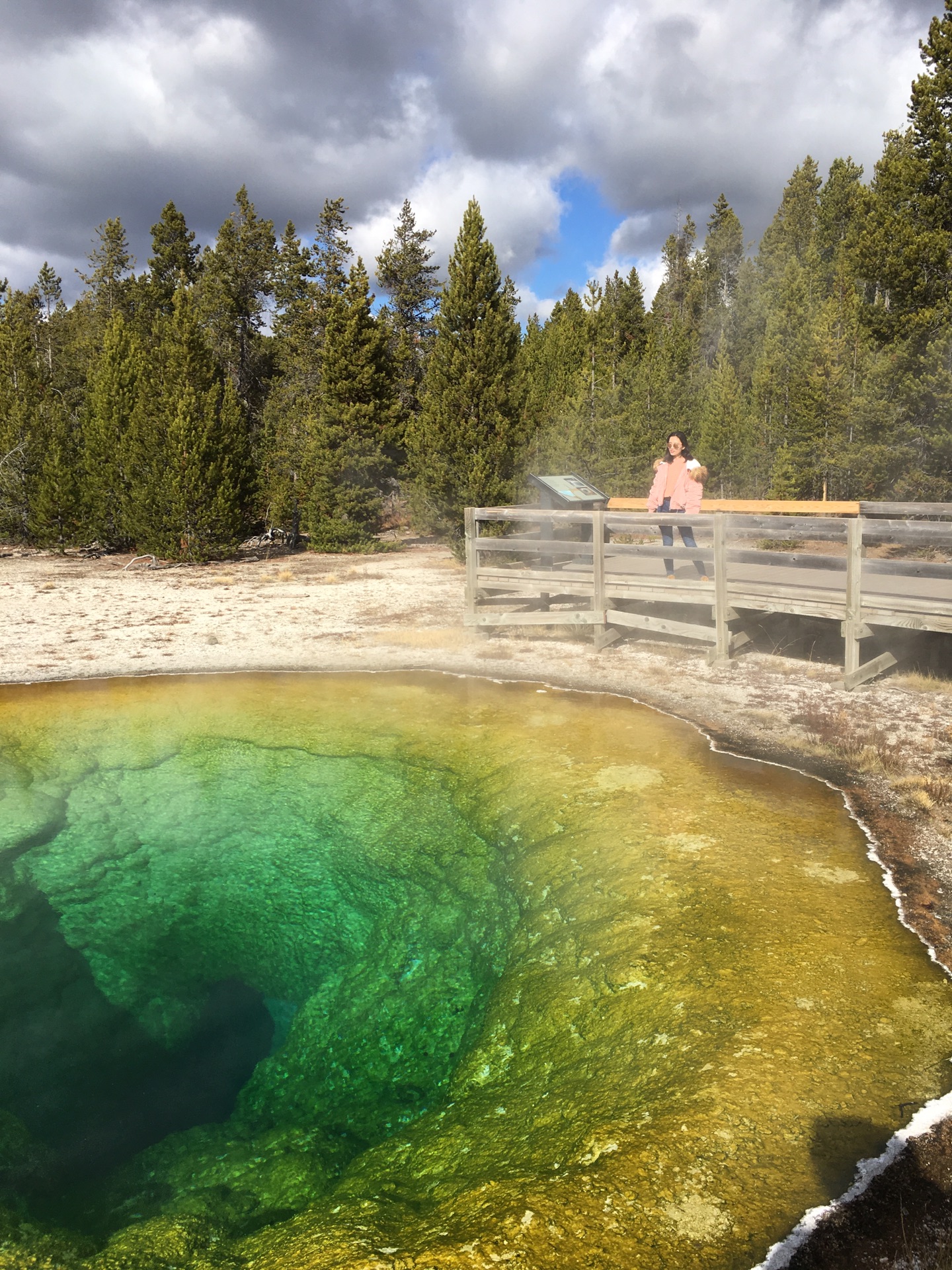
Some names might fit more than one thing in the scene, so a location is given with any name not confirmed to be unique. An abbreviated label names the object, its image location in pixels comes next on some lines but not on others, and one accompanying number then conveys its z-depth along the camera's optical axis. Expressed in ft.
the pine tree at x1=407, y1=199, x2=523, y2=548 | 62.49
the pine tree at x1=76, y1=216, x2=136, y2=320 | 136.77
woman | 37.78
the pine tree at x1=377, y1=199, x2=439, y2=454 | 123.34
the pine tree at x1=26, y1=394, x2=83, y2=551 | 82.07
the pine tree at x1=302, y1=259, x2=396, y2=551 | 80.12
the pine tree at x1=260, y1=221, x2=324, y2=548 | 86.94
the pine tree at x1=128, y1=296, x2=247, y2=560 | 74.49
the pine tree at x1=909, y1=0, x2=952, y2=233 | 67.21
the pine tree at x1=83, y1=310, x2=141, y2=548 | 80.79
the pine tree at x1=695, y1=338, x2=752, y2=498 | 103.24
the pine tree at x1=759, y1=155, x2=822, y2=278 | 156.97
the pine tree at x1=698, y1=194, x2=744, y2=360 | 200.03
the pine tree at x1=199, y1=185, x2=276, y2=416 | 126.31
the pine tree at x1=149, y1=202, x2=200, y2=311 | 135.44
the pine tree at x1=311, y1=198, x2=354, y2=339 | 110.73
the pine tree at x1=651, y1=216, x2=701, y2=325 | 213.25
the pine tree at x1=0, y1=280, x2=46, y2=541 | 84.33
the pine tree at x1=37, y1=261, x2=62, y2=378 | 188.85
